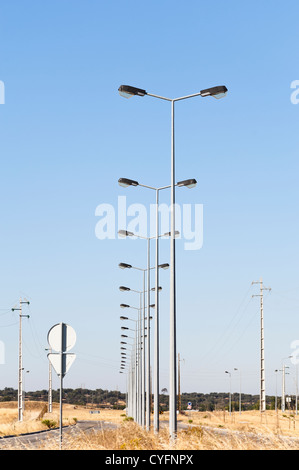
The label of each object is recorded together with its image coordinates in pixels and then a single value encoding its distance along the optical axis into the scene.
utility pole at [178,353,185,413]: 122.95
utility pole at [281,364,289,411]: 106.95
